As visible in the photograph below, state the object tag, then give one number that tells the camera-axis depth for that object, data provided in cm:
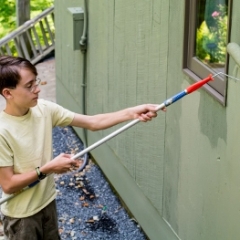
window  384
